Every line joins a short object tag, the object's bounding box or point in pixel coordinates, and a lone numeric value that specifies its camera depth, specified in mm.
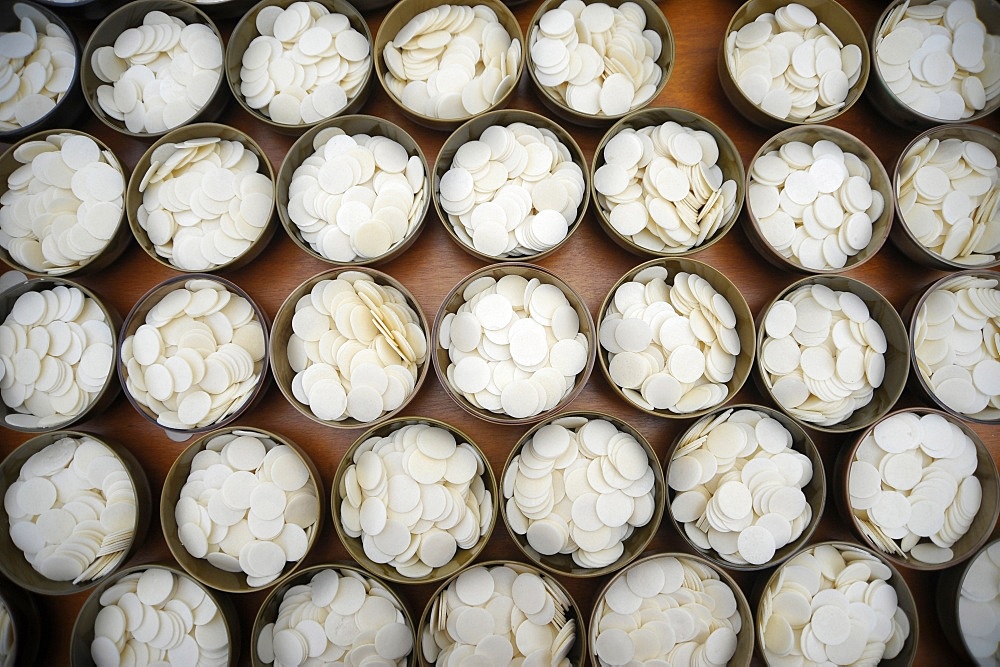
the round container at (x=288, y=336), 606
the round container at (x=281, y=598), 594
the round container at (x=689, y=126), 619
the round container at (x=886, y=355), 613
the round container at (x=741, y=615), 585
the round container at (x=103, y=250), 630
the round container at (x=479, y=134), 623
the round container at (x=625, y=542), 598
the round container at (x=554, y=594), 592
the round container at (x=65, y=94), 642
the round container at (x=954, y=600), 606
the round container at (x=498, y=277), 605
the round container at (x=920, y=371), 612
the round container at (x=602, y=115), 636
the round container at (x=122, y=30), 645
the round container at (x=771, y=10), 643
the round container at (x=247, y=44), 641
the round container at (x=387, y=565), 599
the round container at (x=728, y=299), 608
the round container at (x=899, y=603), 590
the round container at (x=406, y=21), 633
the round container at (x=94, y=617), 590
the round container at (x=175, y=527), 602
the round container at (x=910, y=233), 621
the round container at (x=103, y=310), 611
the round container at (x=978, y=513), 602
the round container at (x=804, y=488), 596
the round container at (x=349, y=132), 623
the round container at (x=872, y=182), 621
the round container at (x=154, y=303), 605
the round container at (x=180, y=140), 624
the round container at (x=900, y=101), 637
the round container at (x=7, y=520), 603
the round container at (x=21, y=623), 599
